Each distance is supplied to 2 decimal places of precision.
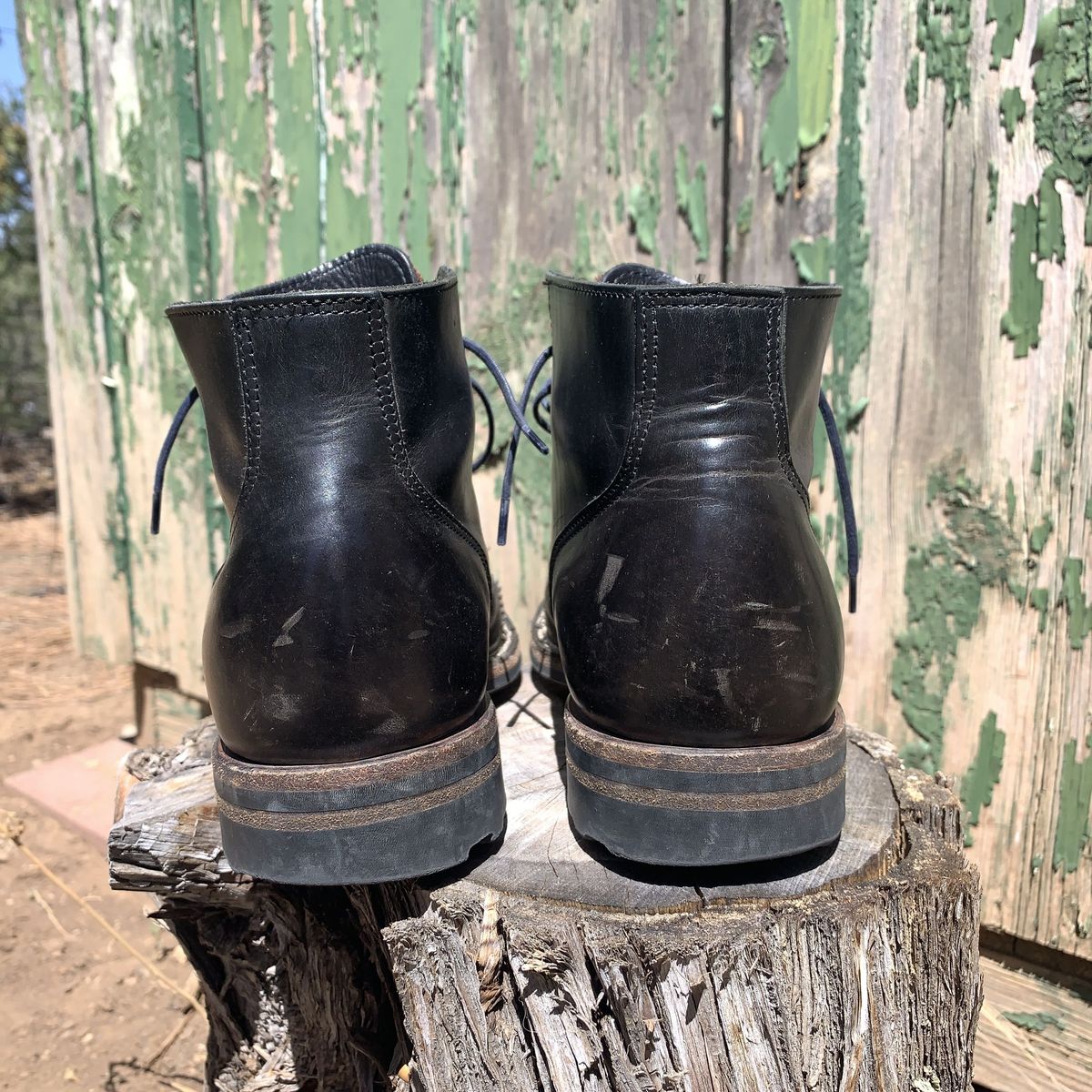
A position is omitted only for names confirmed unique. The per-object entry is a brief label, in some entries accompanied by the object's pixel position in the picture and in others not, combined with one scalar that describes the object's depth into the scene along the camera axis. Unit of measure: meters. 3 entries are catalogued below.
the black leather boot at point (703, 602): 0.26
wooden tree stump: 0.25
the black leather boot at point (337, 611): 0.26
